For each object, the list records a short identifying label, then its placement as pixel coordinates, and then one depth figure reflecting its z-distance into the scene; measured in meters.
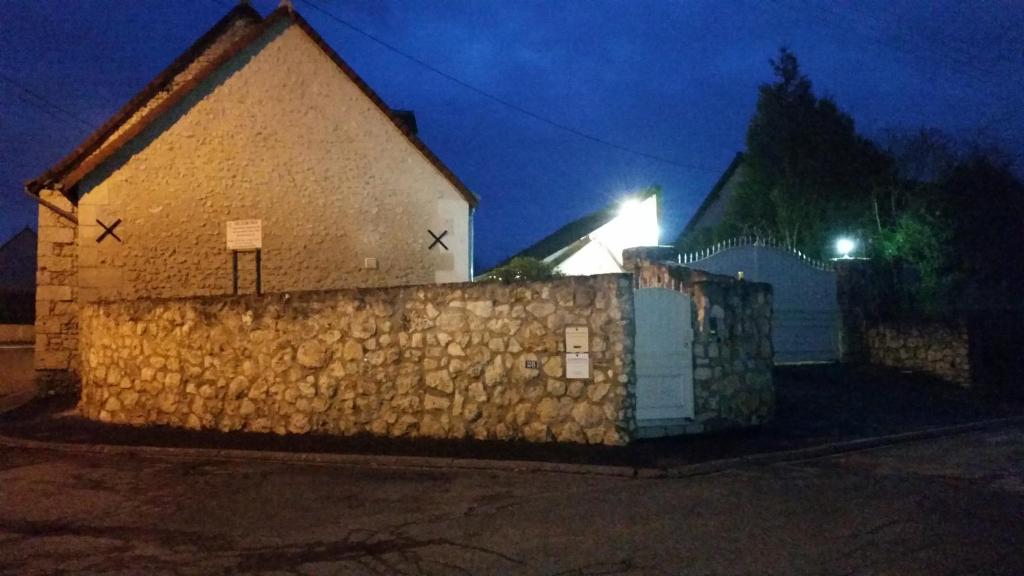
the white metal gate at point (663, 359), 11.06
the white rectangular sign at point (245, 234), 13.70
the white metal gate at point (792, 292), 17.44
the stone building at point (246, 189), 16.70
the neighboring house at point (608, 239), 19.03
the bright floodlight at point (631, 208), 19.98
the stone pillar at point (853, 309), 17.88
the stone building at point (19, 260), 49.20
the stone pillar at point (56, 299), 16.59
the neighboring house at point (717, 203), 32.66
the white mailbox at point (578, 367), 10.76
